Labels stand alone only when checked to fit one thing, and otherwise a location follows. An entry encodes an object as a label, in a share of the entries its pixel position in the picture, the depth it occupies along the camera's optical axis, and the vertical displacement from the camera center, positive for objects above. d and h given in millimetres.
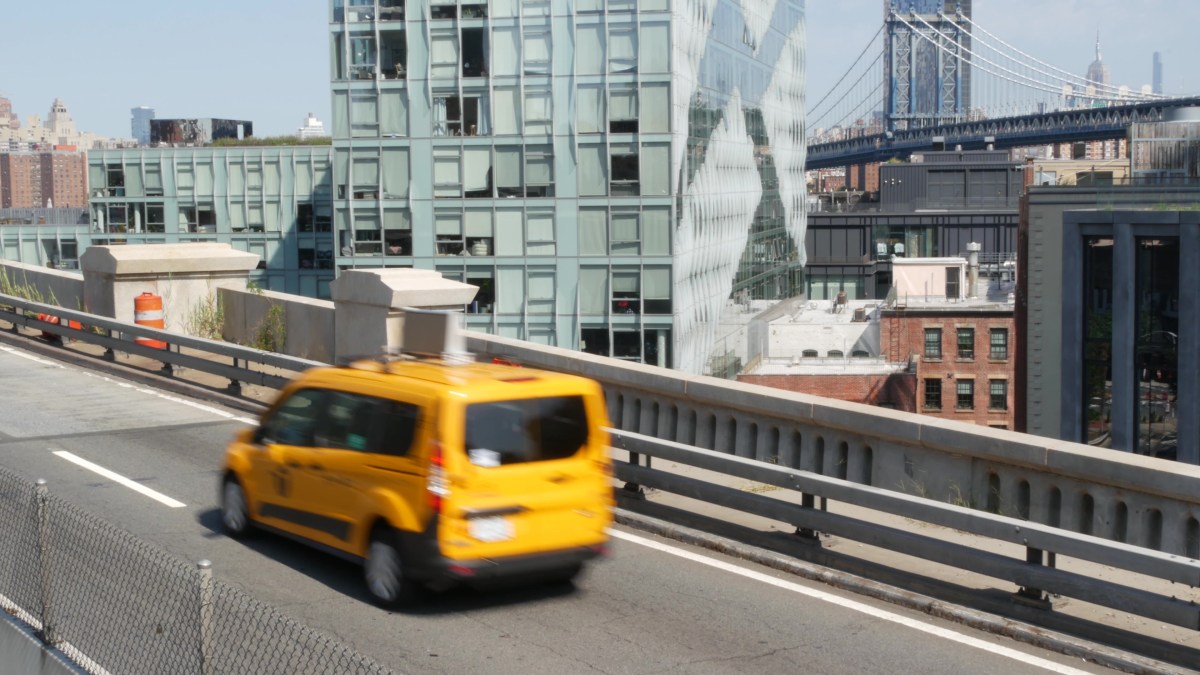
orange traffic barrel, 21906 -1299
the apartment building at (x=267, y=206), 73125 +939
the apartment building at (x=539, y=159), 49938 +2201
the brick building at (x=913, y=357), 70250 -7145
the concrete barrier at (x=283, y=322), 19328 -1391
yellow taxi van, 9203 -1657
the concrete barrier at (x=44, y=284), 25156 -1028
